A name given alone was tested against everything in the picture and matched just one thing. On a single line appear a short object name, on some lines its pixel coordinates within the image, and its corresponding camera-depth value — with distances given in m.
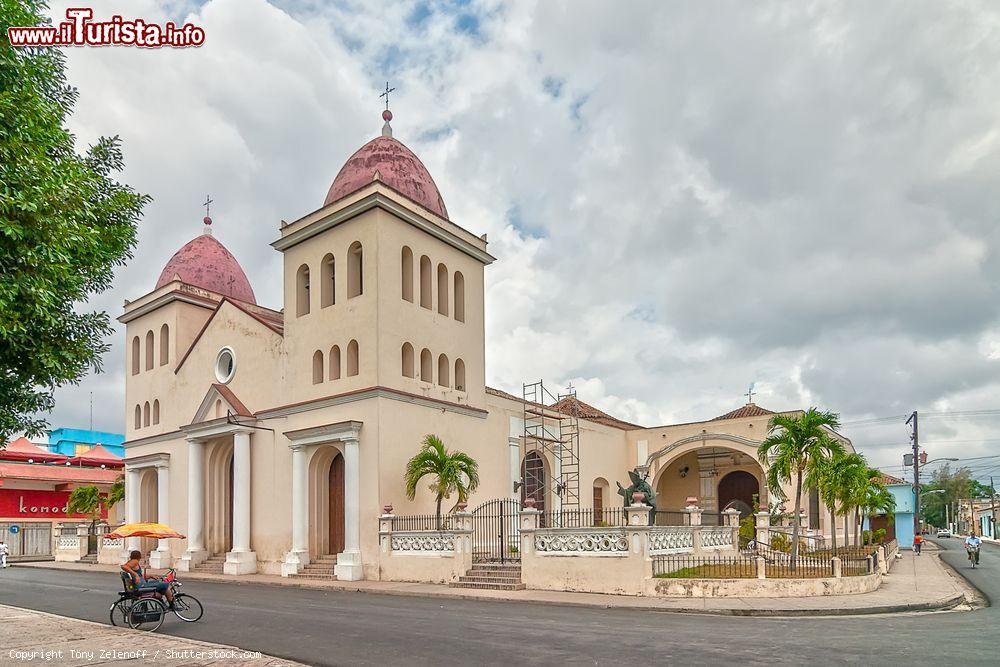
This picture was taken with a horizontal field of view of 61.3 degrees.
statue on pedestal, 22.88
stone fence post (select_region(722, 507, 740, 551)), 23.14
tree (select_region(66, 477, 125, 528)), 37.44
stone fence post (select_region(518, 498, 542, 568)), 20.17
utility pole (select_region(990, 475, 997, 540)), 77.35
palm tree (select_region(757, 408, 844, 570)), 19.92
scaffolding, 31.77
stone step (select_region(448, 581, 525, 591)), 20.17
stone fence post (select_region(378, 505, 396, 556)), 23.34
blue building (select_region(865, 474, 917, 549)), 69.31
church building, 25.14
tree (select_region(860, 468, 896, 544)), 31.27
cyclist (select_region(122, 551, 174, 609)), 13.60
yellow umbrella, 18.11
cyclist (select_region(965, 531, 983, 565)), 31.14
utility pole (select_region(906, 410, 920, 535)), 45.55
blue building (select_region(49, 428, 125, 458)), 60.25
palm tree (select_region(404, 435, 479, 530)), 23.55
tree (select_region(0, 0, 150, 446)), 8.30
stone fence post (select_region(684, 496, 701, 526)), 21.06
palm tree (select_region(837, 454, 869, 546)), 28.53
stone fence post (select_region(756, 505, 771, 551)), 24.08
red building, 41.59
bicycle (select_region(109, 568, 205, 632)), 13.34
